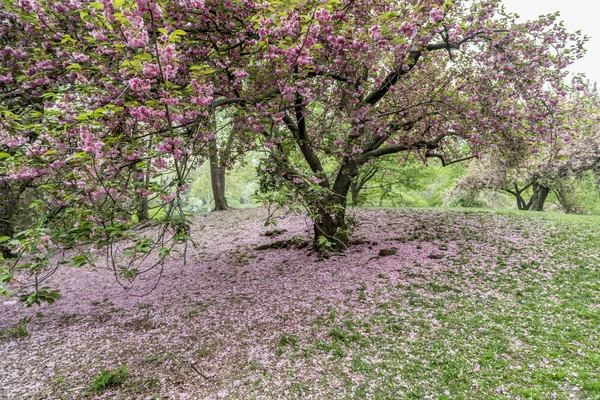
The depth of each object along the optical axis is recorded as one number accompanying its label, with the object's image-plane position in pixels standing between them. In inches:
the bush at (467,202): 891.4
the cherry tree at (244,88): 133.6
